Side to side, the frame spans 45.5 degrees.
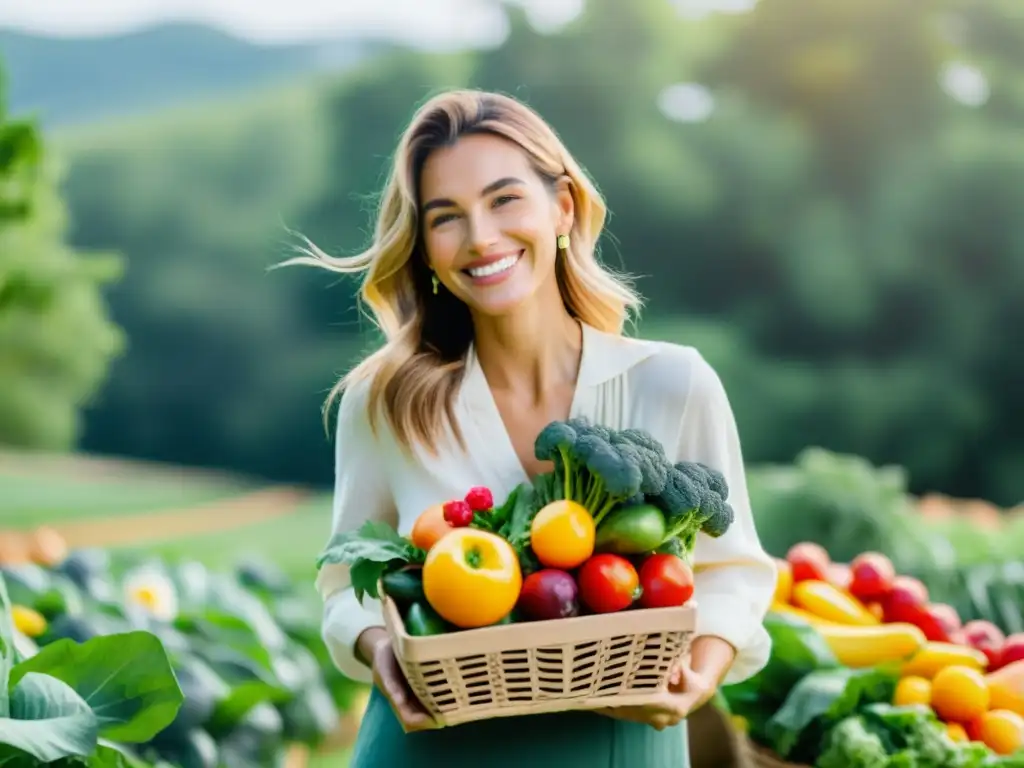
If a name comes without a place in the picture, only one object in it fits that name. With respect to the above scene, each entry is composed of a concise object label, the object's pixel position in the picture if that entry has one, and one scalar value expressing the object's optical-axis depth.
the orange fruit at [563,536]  1.54
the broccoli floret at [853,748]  2.38
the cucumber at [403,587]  1.58
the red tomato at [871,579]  2.97
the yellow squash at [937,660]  2.64
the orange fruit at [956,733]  2.48
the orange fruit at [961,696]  2.53
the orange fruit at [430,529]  1.65
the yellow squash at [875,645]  2.72
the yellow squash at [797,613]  2.75
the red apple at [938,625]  2.87
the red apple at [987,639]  2.80
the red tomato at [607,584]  1.52
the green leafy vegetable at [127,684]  2.04
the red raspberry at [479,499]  1.65
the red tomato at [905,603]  2.88
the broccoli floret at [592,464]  1.53
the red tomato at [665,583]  1.55
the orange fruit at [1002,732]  2.49
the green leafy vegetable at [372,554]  1.61
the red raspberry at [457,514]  1.61
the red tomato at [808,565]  3.00
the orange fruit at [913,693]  2.57
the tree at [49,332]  6.18
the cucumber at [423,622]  1.51
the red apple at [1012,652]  2.76
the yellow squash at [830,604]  2.88
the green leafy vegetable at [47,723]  1.80
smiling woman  1.82
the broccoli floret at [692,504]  1.58
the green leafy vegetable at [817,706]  2.49
